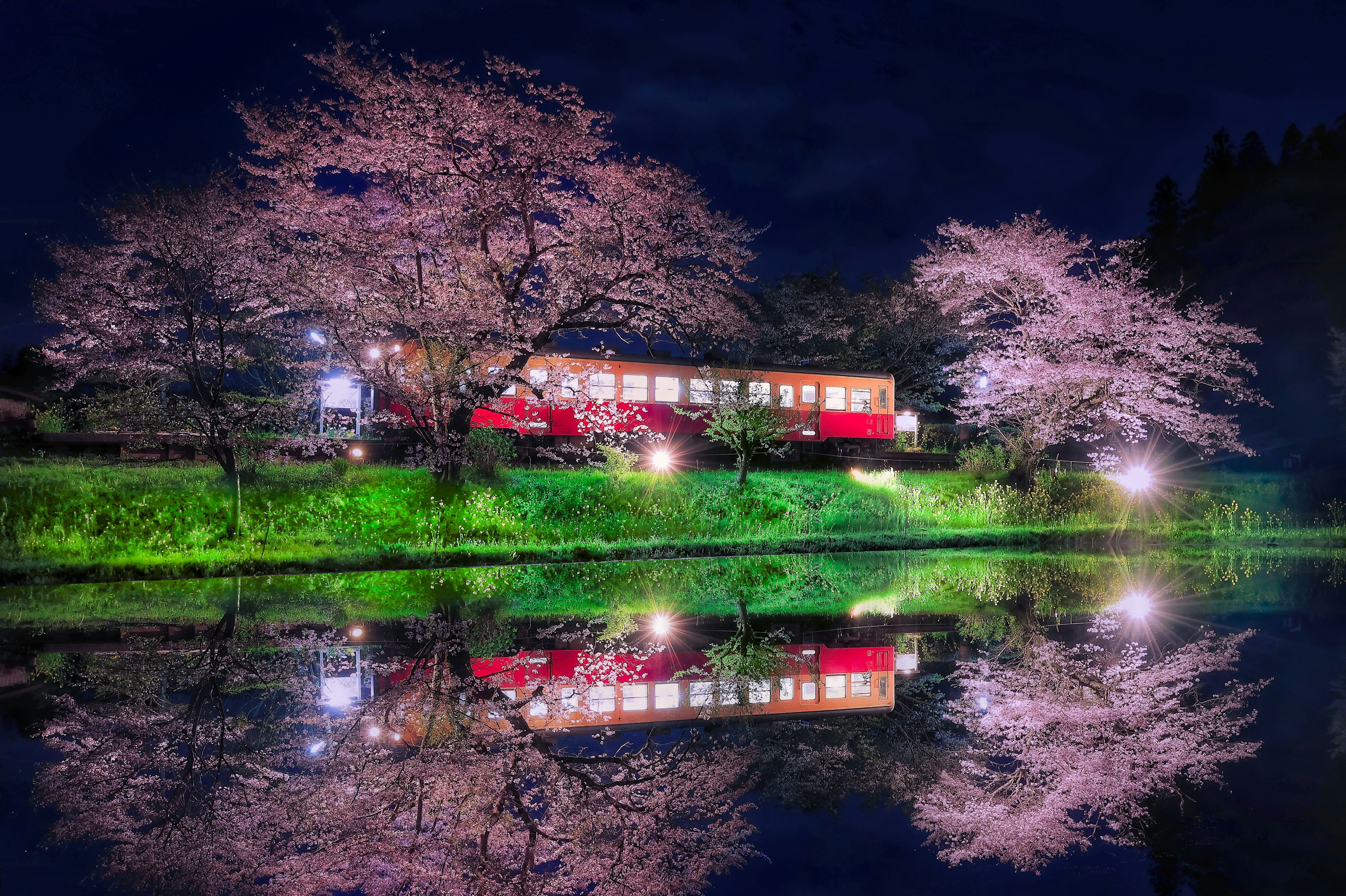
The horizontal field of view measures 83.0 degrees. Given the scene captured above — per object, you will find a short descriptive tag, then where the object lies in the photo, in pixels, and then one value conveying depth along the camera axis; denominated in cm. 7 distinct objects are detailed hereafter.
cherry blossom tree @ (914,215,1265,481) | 1875
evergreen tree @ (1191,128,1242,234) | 3712
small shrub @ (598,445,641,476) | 1585
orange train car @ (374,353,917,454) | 1584
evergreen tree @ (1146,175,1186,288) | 3697
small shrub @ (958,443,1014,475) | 2108
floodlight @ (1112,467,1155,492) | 2030
